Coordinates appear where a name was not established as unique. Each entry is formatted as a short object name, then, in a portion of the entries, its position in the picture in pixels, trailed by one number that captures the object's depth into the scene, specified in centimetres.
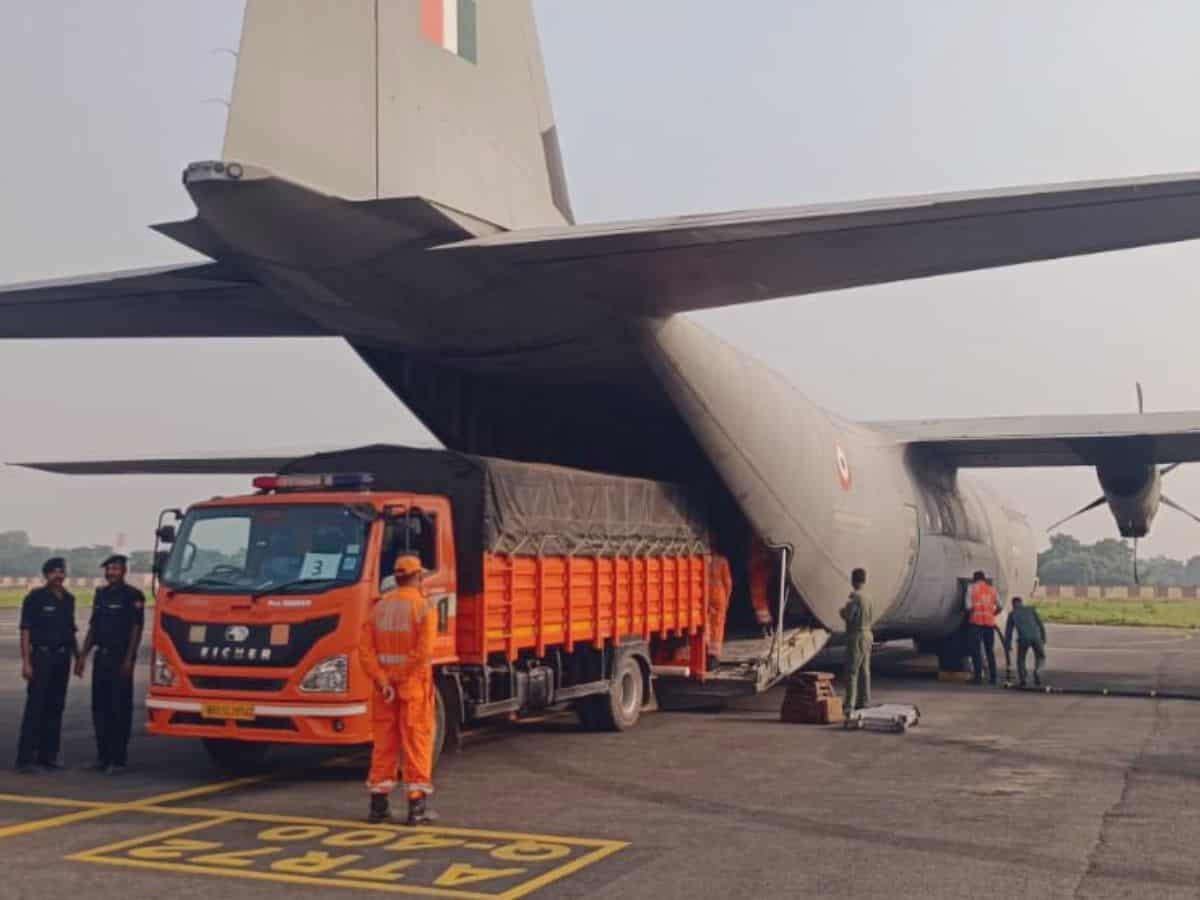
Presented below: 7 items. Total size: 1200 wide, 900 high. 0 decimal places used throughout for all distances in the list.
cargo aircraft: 889
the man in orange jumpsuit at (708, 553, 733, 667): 1501
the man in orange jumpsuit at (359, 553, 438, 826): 829
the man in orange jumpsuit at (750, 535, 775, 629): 1622
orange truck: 953
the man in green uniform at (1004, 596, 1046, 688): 1855
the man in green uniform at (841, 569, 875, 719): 1444
